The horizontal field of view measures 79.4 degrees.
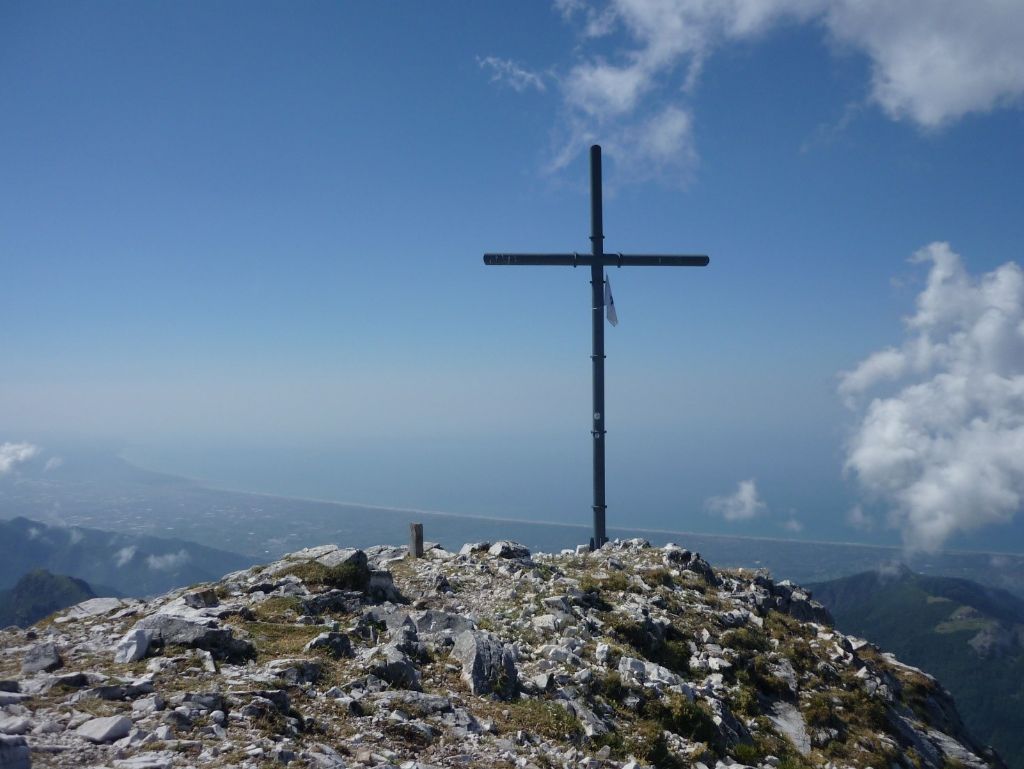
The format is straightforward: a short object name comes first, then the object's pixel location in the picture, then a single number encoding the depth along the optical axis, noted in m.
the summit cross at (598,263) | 20.88
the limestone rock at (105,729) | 7.05
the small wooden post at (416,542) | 18.84
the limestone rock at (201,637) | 10.15
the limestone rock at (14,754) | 6.05
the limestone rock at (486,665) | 10.23
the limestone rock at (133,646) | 9.66
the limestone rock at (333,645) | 10.62
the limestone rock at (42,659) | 9.12
